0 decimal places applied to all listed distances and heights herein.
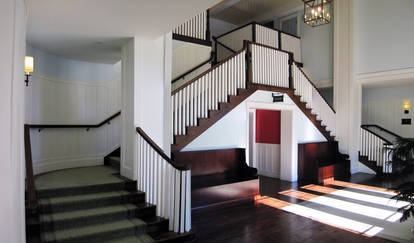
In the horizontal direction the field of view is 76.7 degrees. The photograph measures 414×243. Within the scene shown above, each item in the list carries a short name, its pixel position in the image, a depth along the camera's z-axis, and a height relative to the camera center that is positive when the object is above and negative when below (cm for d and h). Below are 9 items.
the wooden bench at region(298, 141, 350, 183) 738 -125
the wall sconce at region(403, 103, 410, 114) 875 +46
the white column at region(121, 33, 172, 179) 420 +46
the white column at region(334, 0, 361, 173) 876 +118
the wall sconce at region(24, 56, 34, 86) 388 +85
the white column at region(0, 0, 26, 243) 152 +3
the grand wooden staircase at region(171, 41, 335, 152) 525 +82
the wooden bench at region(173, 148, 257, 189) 535 -103
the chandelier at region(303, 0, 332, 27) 504 +217
